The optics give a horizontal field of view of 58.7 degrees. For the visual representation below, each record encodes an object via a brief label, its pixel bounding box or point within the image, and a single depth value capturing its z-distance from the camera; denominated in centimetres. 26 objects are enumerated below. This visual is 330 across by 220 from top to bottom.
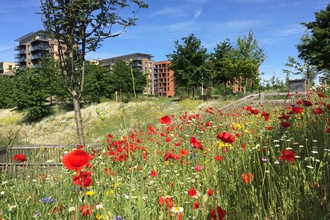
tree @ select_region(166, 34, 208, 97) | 2545
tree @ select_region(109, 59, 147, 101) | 3148
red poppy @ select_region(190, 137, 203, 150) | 183
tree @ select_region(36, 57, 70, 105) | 2422
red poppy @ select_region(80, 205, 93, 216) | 143
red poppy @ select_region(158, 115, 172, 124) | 192
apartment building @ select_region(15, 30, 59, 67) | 7506
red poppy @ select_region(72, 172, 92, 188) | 145
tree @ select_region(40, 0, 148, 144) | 502
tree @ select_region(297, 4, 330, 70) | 2617
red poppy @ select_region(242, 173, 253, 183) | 149
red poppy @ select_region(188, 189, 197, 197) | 146
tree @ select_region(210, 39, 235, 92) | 2694
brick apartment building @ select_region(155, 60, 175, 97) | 10782
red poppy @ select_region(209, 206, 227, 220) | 99
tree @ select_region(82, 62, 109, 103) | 2414
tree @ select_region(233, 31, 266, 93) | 2553
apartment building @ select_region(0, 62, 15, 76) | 9294
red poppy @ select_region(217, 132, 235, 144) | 154
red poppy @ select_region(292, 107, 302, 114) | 228
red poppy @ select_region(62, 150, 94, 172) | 111
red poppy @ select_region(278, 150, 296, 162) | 138
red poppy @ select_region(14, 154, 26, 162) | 189
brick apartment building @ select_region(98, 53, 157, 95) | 10244
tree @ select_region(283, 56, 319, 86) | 3196
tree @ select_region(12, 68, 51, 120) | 2161
